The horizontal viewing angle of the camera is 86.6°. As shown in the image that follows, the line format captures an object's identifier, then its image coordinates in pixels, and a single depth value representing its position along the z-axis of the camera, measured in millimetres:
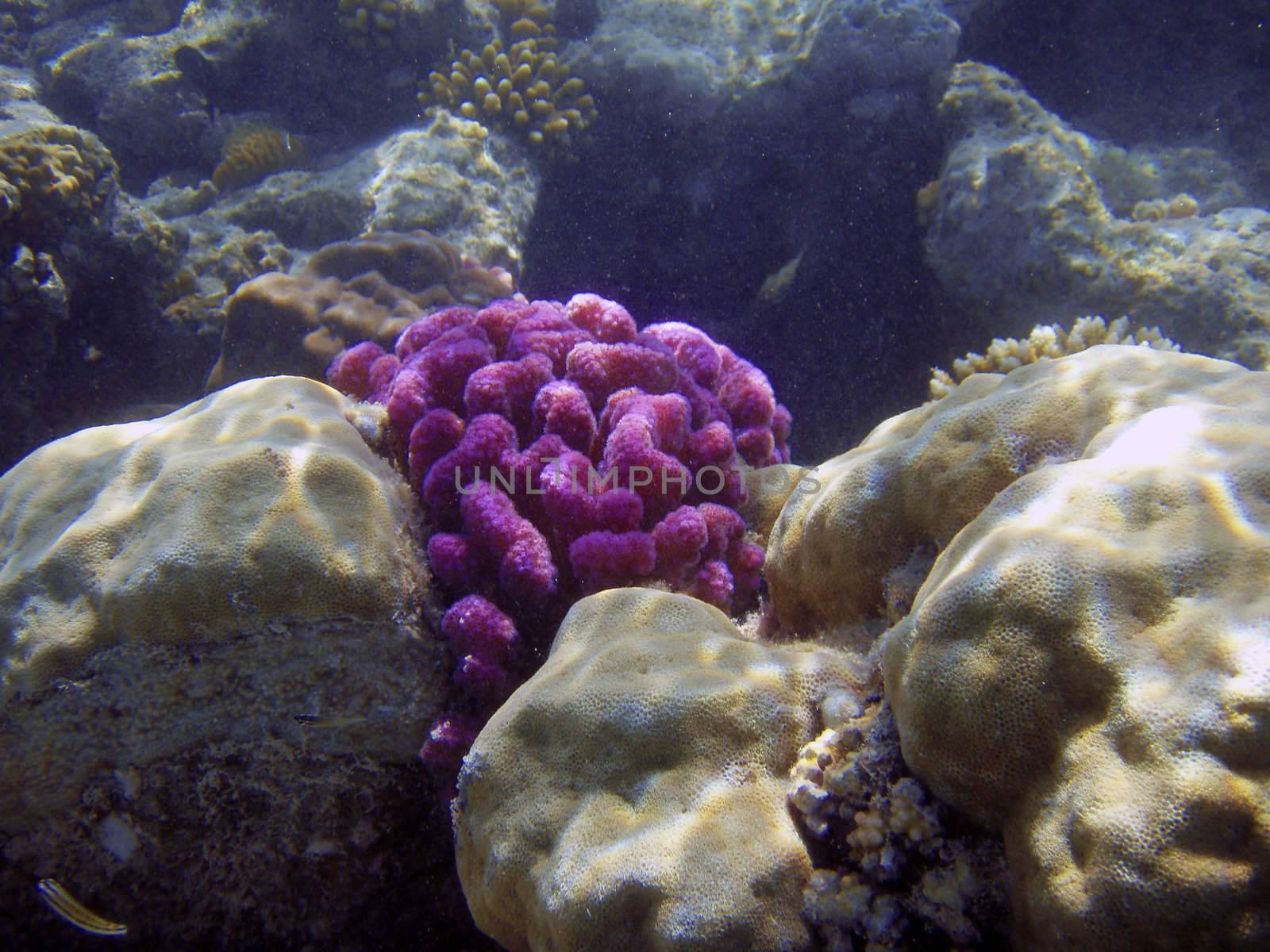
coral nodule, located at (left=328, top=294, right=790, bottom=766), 2713
